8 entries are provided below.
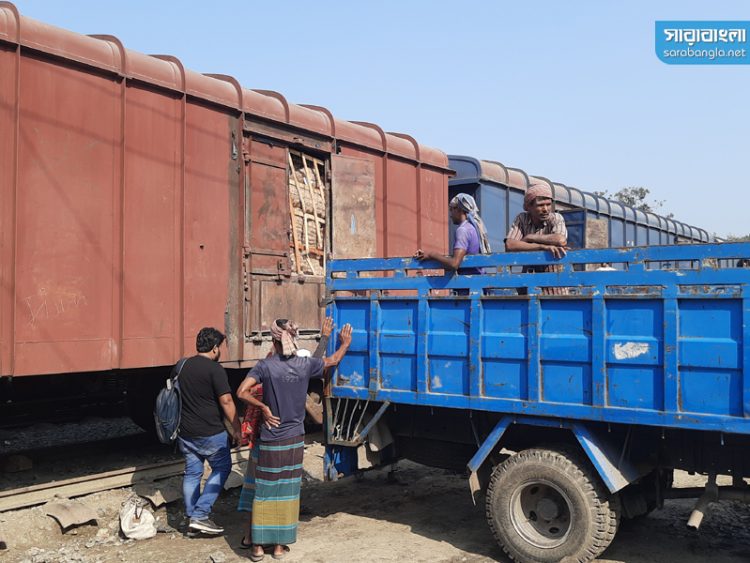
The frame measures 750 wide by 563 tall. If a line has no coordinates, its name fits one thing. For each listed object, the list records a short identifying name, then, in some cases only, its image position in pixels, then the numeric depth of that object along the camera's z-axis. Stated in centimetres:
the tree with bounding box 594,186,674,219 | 3828
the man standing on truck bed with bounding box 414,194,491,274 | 467
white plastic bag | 520
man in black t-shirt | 518
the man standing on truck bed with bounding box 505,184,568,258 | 482
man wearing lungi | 466
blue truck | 371
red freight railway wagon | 544
